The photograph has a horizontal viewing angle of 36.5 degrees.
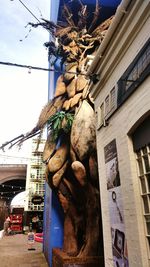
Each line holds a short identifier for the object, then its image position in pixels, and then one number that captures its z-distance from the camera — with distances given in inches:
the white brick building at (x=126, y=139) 142.2
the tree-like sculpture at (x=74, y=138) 292.4
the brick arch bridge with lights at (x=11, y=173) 1123.0
